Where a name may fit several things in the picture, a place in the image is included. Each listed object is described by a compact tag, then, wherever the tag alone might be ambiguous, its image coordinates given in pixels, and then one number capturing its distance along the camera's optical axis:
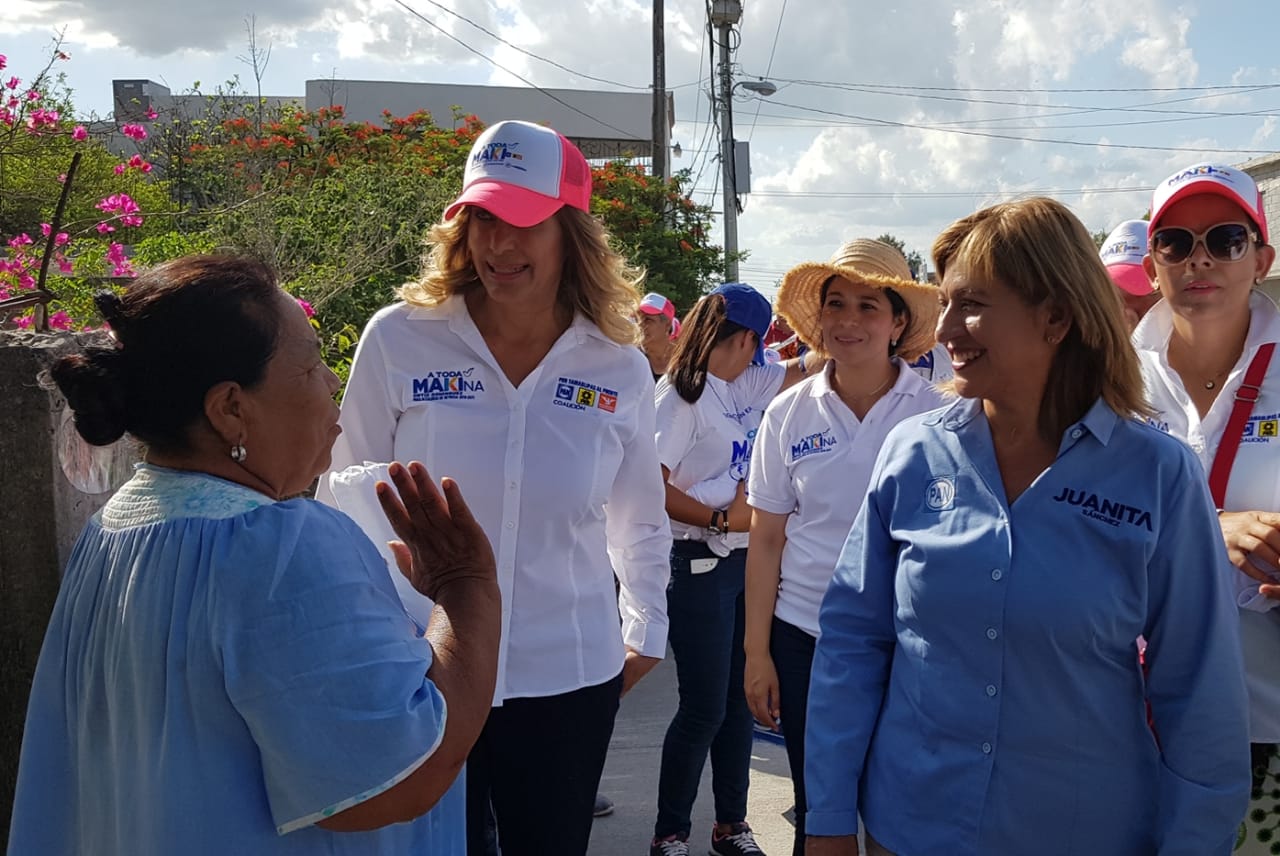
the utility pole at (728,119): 20.52
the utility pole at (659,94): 19.91
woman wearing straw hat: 3.27
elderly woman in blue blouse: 1.39
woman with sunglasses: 2.38
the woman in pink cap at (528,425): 2.56
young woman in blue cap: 4.07
